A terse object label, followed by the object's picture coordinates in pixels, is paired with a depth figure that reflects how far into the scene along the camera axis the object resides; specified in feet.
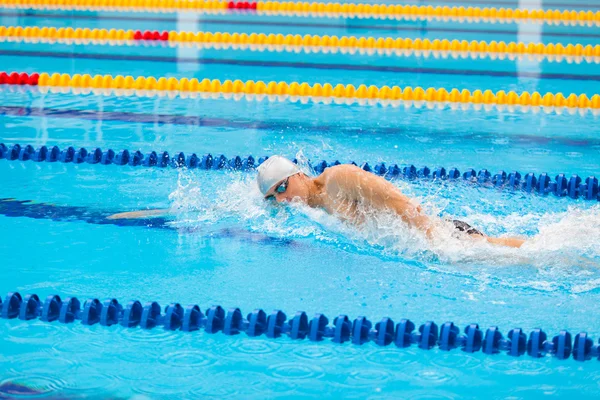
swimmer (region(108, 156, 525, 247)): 26.40
